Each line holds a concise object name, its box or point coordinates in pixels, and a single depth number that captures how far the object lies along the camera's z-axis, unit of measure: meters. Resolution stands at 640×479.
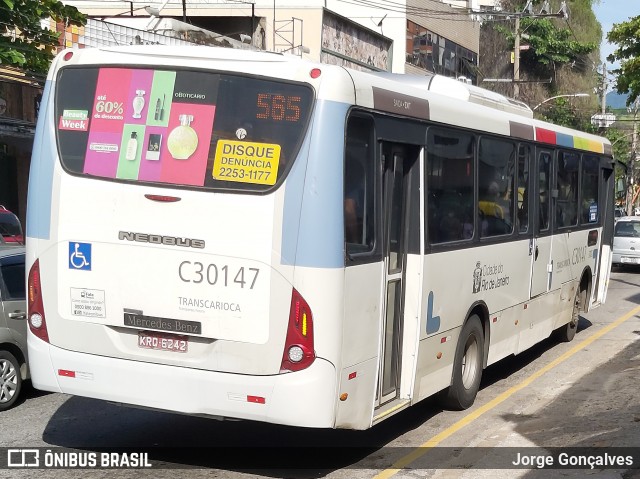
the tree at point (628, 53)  30.66
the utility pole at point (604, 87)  59.74
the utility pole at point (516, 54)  42.19
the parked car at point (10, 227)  19.24
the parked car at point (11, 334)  9.57
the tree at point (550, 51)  60.38
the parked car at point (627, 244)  28.62
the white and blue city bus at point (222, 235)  6.73
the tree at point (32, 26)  14.00
